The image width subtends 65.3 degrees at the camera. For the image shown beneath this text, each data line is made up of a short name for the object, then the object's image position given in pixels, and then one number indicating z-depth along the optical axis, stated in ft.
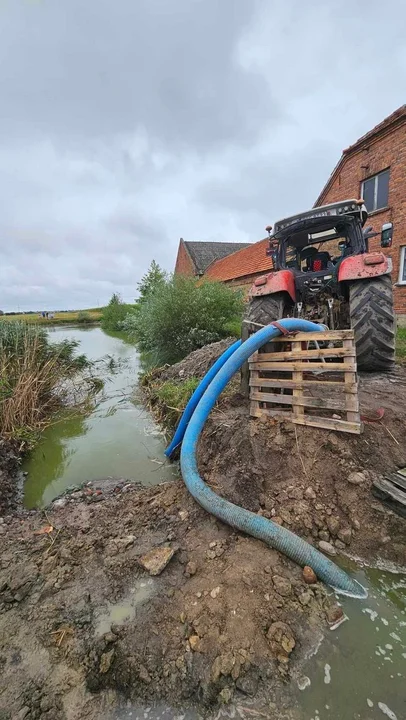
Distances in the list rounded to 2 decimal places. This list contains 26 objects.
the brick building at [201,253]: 85.92
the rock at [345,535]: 7.61
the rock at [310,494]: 8.38
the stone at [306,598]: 6.13
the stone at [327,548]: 7.38
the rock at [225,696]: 4.82
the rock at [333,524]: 7.78
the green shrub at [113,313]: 99.51
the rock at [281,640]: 5.29
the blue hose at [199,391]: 12.22
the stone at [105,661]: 5.28
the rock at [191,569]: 6.92
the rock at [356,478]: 8.38
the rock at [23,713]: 4.69
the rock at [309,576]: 6.53
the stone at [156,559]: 7.09
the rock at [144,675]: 5.16
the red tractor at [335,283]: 12.57
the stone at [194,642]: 5.48
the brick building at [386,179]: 32.12
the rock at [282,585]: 6.22
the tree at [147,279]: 74.25
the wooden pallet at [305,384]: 9.43
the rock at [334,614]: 5.84
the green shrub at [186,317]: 32.83
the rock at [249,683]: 4.92
